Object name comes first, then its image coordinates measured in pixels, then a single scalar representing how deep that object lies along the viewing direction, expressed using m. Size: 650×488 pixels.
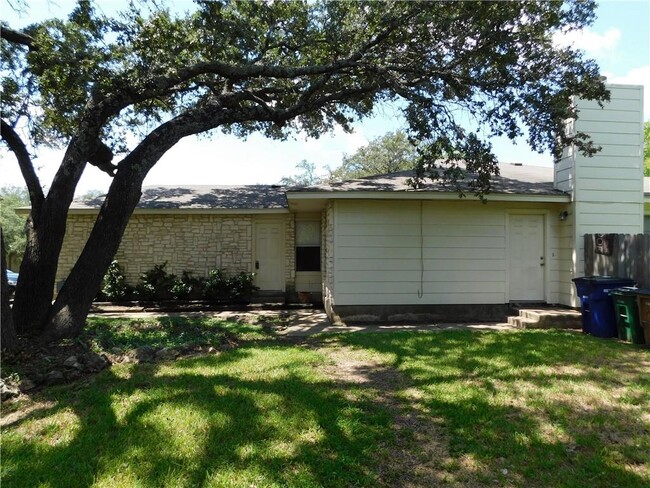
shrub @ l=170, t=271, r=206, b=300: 10.95
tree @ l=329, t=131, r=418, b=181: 34.41
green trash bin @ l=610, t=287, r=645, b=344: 6.42
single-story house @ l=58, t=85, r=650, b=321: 8.45
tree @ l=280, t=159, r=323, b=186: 57.16
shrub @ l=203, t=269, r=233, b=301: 11.00
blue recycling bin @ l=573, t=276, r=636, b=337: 6.98
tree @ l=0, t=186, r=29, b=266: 27.36
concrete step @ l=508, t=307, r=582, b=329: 7.82
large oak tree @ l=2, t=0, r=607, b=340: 6.42
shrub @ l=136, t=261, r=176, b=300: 11.05
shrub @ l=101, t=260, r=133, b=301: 10.98
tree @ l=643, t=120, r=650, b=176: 24.47
